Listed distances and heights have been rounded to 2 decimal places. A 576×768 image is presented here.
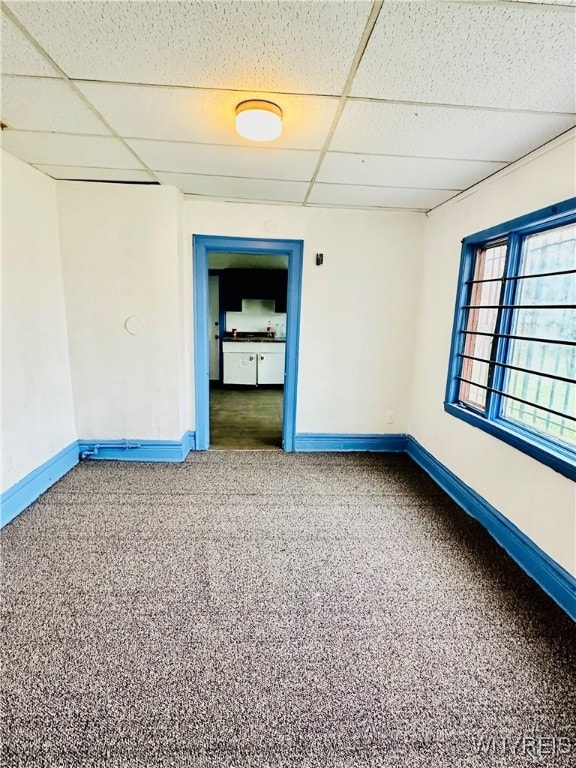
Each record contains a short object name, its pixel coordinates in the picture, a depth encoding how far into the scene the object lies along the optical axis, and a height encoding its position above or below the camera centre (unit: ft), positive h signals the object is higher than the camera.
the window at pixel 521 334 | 6.49 -0.20
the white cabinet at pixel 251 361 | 21.63 -2.64
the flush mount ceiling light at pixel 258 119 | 5.41 +3.01
